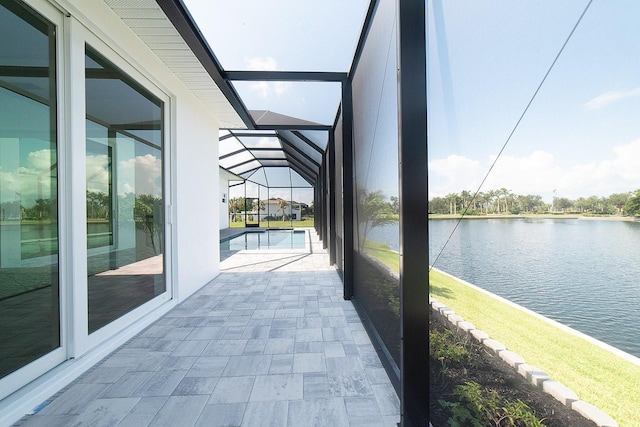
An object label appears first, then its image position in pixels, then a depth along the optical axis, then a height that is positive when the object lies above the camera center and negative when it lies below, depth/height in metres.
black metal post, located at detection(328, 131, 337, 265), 5.71 +0.32
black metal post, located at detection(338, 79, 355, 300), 3.94 +0.25
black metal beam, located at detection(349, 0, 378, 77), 2.48 +1.68
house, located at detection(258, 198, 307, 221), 17.52 +0.21
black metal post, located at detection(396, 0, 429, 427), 1.53 +0.01
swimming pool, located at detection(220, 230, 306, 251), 9.70 -1.06
